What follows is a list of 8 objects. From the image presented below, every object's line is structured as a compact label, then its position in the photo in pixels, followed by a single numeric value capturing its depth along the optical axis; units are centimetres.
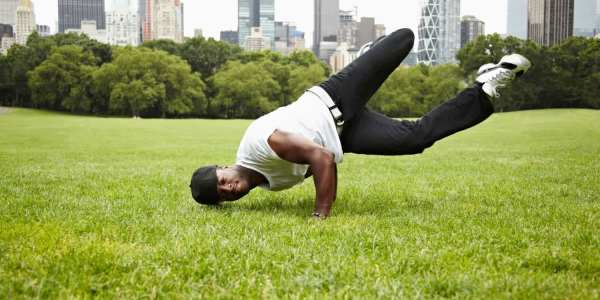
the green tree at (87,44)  8269
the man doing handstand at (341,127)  589
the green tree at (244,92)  7538
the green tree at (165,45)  8875
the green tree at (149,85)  6931
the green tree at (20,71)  7862
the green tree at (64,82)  7256
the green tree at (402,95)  7775
